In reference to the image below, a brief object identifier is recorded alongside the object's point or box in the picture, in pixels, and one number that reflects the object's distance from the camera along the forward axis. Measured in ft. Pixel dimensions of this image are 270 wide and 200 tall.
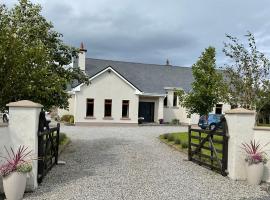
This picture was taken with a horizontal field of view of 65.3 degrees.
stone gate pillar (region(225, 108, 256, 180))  19.47
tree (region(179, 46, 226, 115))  48.06
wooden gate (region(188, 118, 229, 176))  20.23
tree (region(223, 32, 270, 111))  35.88
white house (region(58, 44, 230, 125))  65.84
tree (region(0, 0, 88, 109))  21.65
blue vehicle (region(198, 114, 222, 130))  56.57
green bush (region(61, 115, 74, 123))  68.32
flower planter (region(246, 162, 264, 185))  18.55
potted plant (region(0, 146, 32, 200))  14.43
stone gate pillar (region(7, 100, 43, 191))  16.10
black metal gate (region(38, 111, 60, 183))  17.52
